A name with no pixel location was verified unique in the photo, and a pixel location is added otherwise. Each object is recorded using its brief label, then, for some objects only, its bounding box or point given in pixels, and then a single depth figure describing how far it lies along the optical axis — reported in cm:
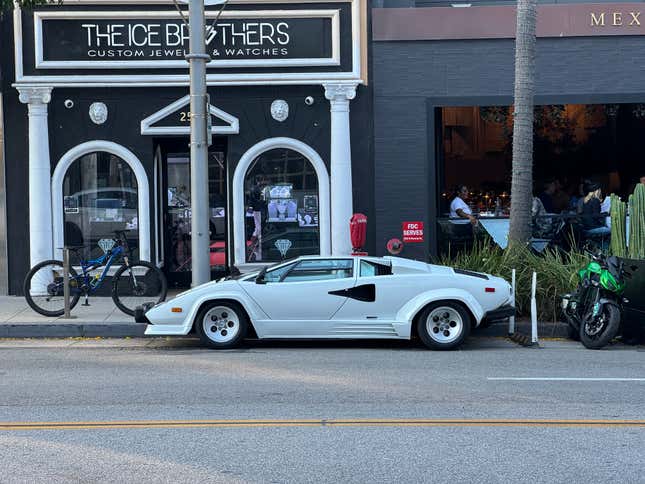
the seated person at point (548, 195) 1791
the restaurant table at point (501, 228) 1681
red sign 1622
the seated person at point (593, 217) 1702
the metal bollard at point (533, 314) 1220
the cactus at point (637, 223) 1451
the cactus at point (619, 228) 1472
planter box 1184
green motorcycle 1153
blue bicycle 1359
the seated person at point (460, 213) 1691
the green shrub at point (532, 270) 1340
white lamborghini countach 1162
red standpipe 1502
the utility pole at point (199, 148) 1330
